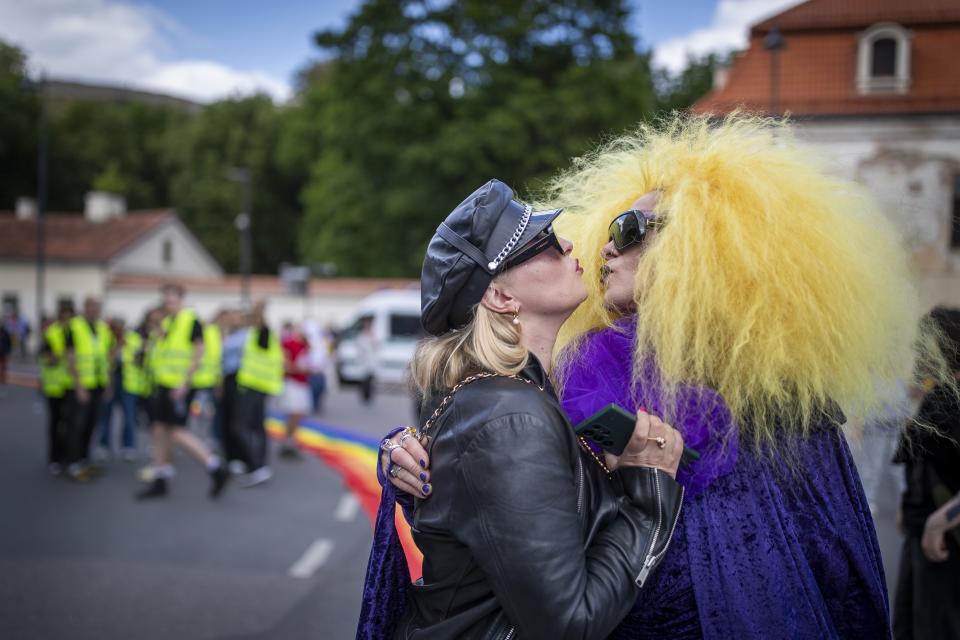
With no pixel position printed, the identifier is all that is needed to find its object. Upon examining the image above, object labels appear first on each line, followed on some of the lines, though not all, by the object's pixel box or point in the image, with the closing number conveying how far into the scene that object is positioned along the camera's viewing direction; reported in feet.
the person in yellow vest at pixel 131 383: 33.06
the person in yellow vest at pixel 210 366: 30.25
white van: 69.62
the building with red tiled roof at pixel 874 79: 63.21
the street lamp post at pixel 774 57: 49.32
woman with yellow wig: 5.90
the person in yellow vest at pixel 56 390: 29.84
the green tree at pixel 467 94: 77.92
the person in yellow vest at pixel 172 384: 26.18
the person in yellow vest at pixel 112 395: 34.04
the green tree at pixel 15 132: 141.79
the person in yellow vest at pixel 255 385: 28.78
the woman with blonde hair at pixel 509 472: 5.22
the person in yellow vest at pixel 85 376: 29.07
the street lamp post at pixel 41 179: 81.92
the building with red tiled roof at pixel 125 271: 106.52
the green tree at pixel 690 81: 121.19
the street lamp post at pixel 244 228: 109.60
